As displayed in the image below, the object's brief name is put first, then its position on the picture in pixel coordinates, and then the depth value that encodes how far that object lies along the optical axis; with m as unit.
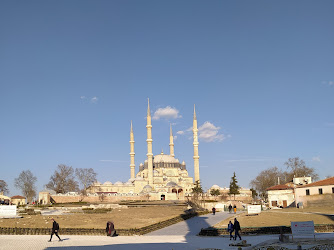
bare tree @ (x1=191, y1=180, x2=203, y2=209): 66.59
